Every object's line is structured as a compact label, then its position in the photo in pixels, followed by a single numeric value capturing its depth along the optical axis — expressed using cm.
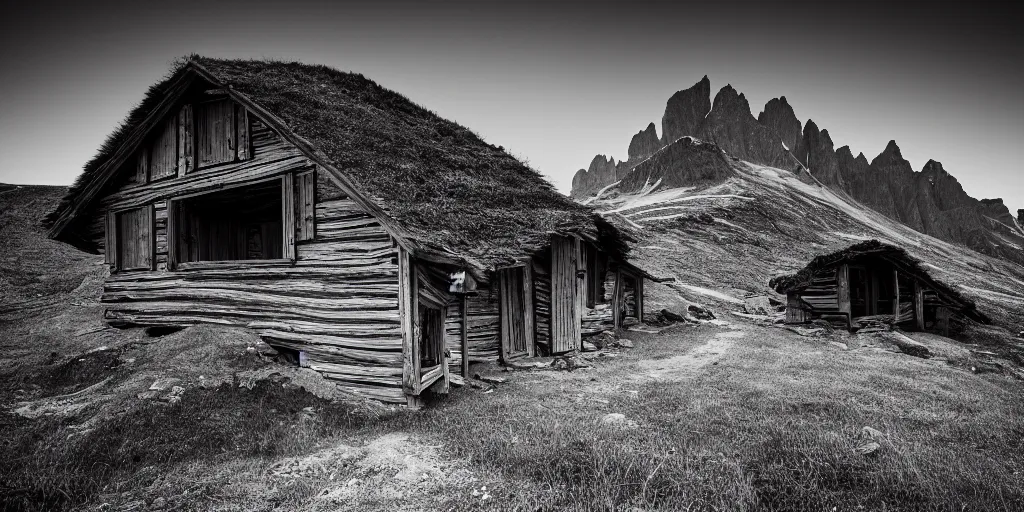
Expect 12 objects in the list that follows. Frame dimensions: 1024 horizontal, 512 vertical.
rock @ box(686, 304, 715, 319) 2155
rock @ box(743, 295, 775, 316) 2402
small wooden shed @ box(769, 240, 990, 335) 1873
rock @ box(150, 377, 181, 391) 685
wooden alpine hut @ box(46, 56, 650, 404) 805
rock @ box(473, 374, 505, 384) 983
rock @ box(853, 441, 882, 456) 493
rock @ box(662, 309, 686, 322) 1984
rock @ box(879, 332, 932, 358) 1445
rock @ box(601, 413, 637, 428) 655
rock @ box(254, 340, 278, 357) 873
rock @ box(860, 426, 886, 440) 562
